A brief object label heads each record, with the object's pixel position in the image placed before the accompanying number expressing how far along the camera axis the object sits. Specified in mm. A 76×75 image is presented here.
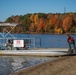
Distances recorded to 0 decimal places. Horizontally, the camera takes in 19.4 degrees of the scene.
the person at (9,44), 20695
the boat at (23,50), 19875
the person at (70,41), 19612
